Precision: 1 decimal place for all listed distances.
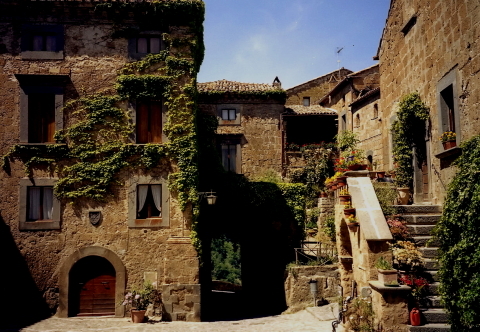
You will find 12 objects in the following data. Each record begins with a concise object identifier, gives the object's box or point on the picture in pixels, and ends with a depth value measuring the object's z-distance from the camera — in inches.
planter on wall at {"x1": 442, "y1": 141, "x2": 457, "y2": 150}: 409.9
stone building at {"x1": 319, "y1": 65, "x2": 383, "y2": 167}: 941.2
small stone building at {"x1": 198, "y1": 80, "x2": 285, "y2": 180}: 1082.7
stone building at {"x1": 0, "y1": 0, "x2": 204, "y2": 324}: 573.9
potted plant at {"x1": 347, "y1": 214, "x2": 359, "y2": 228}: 403.1
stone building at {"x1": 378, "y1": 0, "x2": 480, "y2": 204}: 376.4
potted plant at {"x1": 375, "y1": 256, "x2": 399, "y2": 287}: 338.6
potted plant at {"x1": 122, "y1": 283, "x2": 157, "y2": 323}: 540.7
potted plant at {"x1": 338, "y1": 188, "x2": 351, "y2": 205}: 430.0
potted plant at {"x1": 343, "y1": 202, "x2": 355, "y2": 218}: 410.9
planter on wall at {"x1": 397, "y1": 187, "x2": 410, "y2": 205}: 491.5
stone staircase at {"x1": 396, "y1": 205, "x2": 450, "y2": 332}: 333.1
